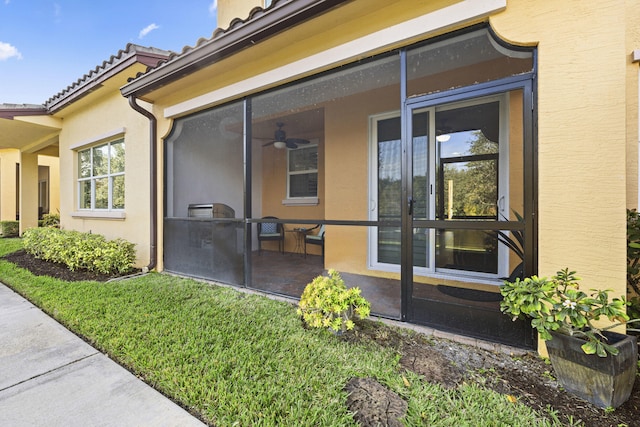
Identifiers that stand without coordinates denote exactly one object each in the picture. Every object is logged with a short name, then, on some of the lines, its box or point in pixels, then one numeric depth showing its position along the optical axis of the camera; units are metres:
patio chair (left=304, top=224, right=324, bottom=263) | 6.35
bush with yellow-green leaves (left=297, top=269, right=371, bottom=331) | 2.59
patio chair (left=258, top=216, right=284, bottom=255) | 7.14
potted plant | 1.68
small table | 7.17
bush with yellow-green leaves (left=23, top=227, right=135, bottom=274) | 5.01
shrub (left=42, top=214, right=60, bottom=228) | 11.44
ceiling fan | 6.64
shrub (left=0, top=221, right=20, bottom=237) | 10.93
